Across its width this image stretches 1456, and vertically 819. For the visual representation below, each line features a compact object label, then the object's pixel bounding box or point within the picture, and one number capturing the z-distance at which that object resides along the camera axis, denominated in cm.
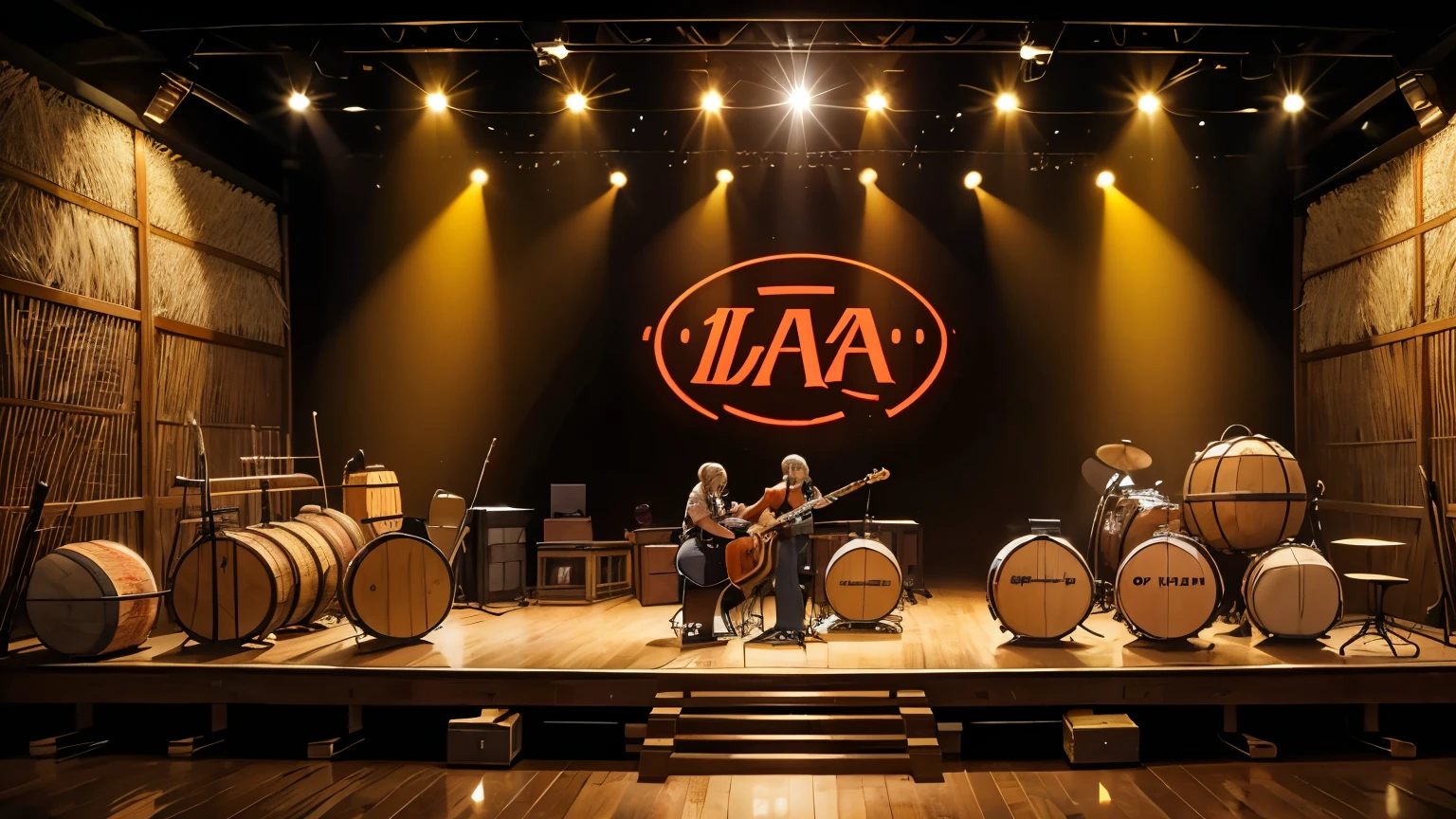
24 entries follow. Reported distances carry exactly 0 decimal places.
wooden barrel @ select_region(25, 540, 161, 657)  618
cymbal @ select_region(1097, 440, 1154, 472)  817
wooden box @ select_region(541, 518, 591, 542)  920
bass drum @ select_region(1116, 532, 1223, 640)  654
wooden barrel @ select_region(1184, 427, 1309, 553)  694
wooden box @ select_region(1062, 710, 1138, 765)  570
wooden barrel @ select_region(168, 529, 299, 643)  663
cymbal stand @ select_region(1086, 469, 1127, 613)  833
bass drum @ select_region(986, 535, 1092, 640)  670
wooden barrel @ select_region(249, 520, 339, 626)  709
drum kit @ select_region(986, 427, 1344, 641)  656
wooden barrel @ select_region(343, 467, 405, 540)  886
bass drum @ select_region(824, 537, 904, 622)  738
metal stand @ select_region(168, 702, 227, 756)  600
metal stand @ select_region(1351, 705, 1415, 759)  591
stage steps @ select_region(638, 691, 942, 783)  552
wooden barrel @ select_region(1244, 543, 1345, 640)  654
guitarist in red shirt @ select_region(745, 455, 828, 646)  702
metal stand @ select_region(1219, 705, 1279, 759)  580
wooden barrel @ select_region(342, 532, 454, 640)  674
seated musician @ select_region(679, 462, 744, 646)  687
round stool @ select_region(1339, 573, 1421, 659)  620
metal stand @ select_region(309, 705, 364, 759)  597
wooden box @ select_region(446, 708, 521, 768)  579
